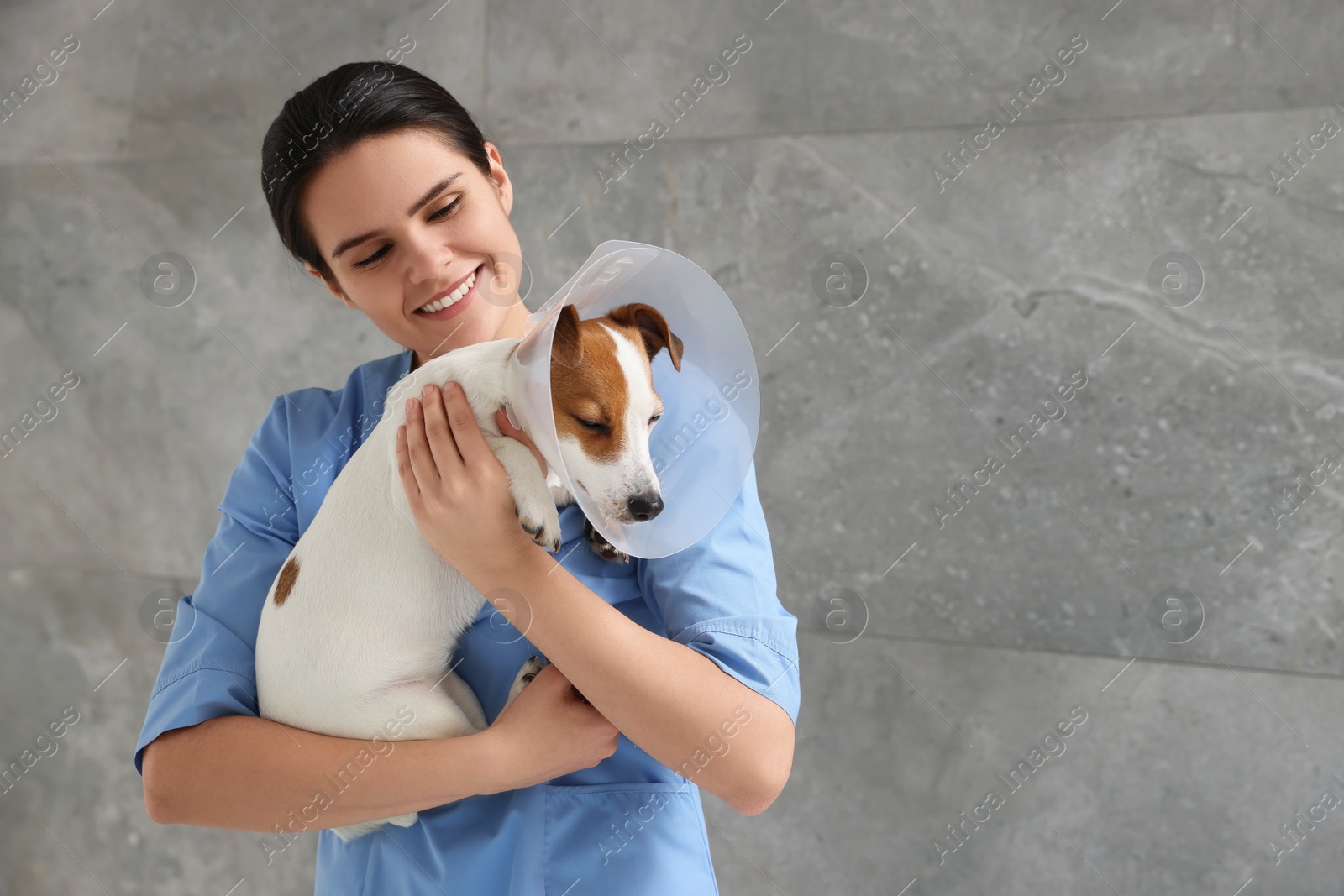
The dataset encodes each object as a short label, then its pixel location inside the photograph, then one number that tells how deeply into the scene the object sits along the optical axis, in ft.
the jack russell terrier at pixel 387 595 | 2.94
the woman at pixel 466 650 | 2.76
